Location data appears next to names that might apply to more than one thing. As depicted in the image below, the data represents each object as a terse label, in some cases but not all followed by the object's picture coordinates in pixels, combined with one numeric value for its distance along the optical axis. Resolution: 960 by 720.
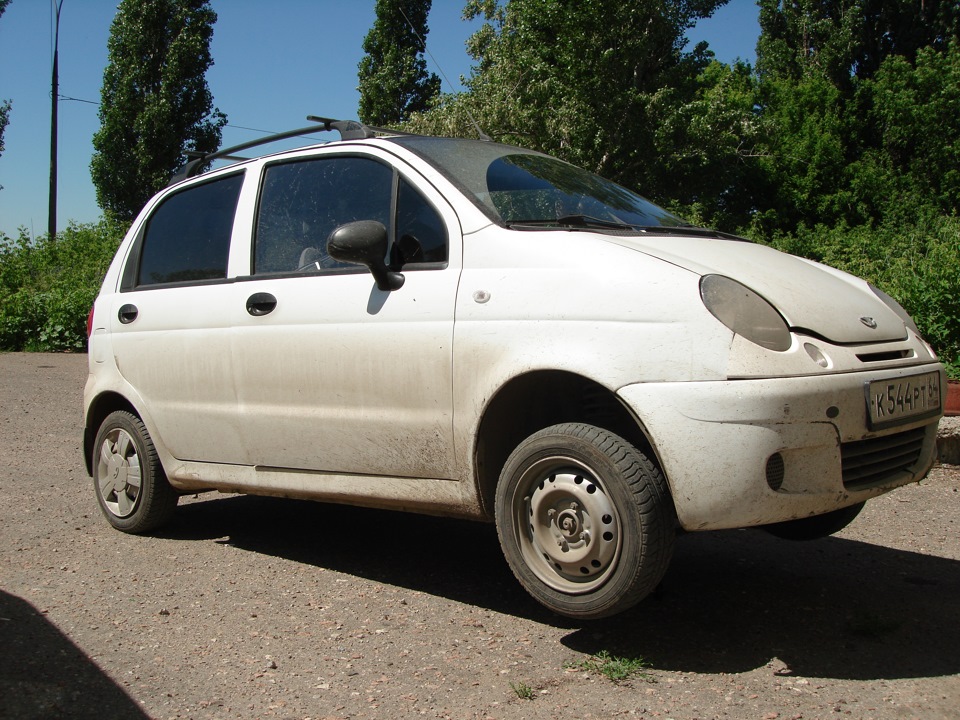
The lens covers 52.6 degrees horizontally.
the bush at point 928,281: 7.75
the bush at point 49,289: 17.72
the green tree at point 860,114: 34.28
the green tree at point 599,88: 23.05
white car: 2.99
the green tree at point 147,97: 36.97
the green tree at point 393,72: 42.31
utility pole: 25.73
